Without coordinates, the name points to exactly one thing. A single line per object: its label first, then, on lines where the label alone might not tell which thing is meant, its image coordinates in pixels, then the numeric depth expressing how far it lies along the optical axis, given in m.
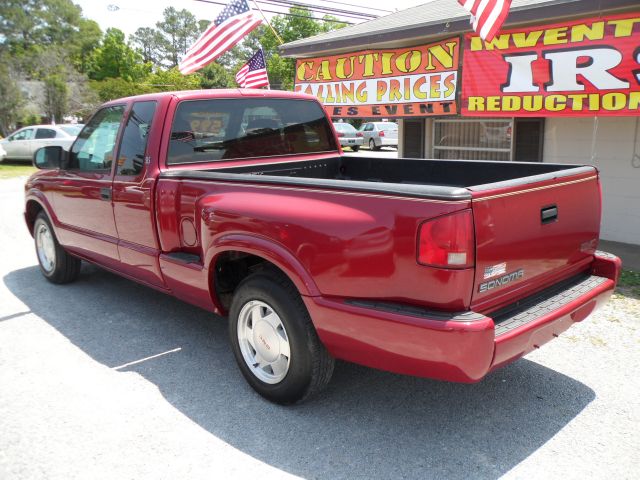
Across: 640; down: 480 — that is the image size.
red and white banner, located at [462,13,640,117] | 6.54
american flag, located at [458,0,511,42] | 6.45
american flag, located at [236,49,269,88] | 12.06
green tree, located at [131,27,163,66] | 102.38
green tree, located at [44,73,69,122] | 35.34
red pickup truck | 2.65
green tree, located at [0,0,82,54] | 66.62
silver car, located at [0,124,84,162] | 20.38
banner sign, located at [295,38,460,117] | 8.62
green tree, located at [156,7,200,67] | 101.93
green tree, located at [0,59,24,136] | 29.91
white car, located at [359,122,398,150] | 30.33
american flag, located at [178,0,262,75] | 10.25
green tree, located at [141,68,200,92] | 50.58
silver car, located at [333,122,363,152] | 29.27
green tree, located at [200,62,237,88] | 58.16
